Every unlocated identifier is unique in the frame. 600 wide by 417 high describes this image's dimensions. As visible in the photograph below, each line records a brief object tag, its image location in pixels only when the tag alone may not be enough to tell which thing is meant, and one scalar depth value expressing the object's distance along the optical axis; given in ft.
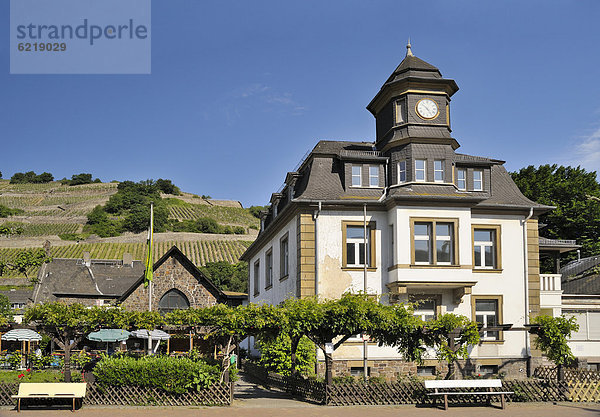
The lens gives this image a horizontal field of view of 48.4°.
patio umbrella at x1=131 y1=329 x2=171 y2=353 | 112.68
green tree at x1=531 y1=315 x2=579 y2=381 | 82.30
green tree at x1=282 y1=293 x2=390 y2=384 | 71.05
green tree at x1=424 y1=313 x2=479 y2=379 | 74.13
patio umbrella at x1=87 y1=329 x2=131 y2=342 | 110.22
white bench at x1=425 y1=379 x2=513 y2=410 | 70.49
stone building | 141.59
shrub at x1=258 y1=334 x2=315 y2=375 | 82.84
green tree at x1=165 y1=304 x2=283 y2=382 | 70.64
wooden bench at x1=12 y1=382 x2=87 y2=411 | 63.05
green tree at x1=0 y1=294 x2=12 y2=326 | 132.34
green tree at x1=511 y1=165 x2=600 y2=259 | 161.68
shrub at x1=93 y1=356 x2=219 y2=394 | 68.74
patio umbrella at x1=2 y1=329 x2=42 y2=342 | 107.96
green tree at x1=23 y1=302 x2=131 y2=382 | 72.28
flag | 103.59
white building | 92.07
